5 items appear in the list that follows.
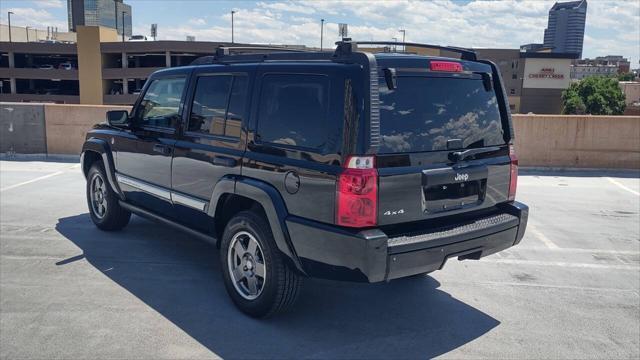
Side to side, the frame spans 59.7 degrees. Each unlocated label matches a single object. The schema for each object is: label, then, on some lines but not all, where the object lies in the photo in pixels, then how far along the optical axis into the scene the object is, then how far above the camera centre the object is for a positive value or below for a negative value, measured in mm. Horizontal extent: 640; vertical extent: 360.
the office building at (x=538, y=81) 102188 +2667
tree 88838 -122
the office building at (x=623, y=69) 170750 +9026
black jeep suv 3621 -549
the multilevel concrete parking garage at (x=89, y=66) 73562 +2026
